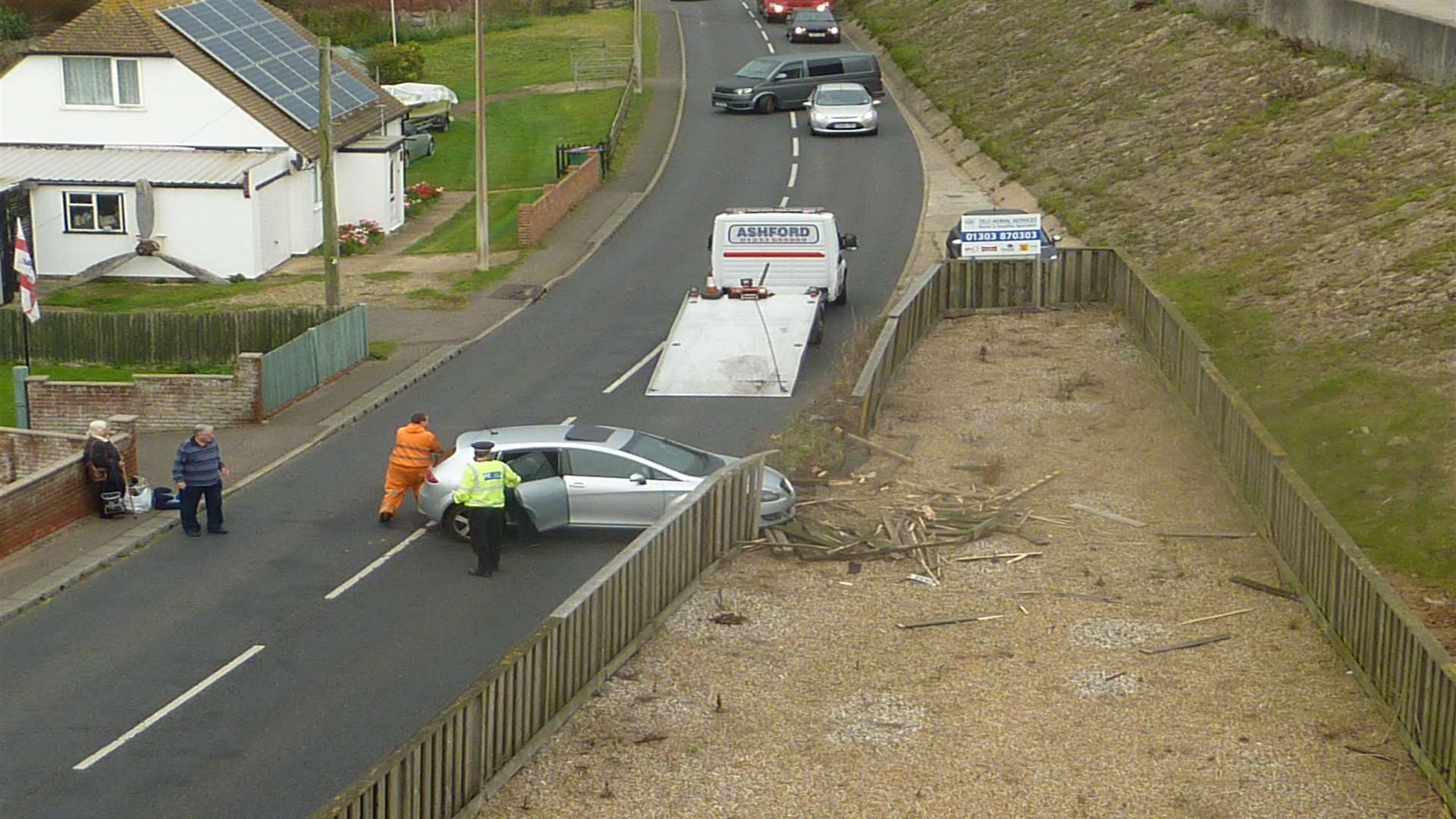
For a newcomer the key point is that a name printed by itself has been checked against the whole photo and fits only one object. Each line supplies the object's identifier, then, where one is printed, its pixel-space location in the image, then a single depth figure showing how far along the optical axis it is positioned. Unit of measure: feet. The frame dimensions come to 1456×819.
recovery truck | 93.25
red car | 257.55
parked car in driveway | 184.03
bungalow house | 132.46
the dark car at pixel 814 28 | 231.09
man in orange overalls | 71.31
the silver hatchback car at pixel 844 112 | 175.73
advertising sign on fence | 108.27
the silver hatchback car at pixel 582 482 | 67.77
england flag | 94.32
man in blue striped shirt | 69.82
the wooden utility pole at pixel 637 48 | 202.59
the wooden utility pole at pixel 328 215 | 102.22
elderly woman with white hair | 74.08
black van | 191.21
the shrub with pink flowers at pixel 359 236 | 142.82
